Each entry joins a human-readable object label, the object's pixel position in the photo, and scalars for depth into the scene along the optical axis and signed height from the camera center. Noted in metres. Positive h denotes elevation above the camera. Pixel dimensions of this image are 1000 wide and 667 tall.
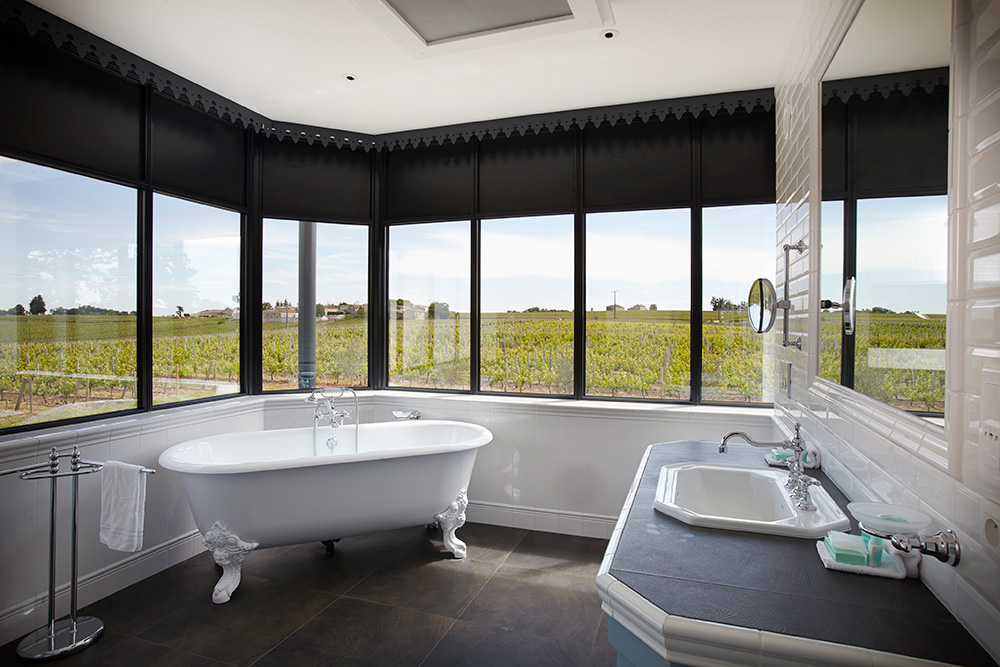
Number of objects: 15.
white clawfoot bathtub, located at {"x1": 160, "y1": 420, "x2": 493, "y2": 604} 2.65 -0.82
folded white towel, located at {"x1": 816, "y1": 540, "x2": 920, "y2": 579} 1.21 -0.52
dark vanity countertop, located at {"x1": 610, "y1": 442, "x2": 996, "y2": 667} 0.99 -0.54
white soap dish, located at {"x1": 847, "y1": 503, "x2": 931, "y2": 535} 1.11 -0.39
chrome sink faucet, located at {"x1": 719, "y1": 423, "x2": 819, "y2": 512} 1.61 -0.47
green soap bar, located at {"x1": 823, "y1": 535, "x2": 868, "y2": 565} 1.24 -0.51
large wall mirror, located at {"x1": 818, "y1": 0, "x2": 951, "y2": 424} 1.17 +0.34
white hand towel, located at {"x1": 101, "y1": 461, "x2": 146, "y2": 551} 2.48 -0.79
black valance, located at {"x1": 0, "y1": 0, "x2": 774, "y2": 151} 2.57 +1.40
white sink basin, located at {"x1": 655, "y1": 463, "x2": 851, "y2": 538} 1.49 -0.52
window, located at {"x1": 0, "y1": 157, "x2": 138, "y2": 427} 2.52 +0.18
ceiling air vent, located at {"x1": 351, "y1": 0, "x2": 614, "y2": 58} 2.34 +1.39
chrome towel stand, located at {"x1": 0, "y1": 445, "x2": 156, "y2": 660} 2.25 -1.29
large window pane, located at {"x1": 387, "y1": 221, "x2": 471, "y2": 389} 4.08 +0.20
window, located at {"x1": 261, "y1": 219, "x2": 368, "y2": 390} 3.95 +0.20
